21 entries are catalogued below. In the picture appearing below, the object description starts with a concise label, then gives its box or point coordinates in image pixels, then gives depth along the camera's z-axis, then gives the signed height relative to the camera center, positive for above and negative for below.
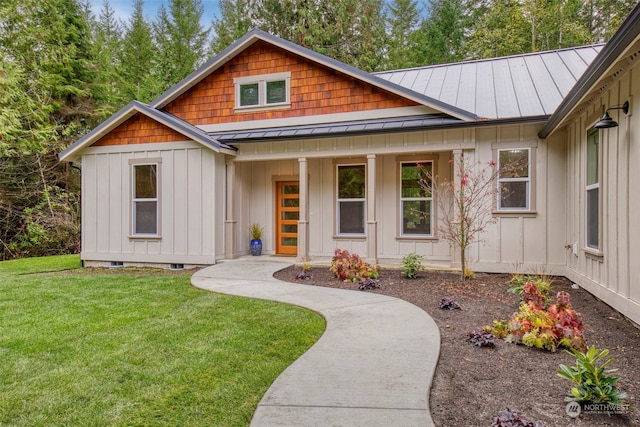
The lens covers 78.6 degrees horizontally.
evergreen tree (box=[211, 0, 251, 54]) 20.97 +10.47
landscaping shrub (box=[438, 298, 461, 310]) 5.19 -1.23
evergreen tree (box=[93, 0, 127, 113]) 18.52 +8.08
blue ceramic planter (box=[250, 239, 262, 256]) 10.36 -0.88
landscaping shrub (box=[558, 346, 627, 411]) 2.51 -1.14
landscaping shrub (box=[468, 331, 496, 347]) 3.77 -1.23
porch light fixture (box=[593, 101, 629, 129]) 4.41 +1.06
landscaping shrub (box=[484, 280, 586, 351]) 3.67 -1.13
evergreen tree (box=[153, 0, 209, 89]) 21.33 +9.86
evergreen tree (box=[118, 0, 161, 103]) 21.94 +9.15
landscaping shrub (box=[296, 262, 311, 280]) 7.46 -1.19
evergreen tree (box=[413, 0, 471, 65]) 19.19 +8.78
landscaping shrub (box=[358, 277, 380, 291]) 6.50 -1.21
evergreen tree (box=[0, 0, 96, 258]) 14.62 +4.04
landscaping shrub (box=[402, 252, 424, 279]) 7.42 -1.02
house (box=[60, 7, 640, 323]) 7.82 +1.29
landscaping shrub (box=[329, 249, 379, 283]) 7.21 -1.07
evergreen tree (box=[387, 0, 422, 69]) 20.36 +9.98
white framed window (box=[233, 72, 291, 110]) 10.05 +3.20
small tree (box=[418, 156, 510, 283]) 7.49 +0.39
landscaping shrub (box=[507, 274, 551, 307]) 4.66 -1.08
